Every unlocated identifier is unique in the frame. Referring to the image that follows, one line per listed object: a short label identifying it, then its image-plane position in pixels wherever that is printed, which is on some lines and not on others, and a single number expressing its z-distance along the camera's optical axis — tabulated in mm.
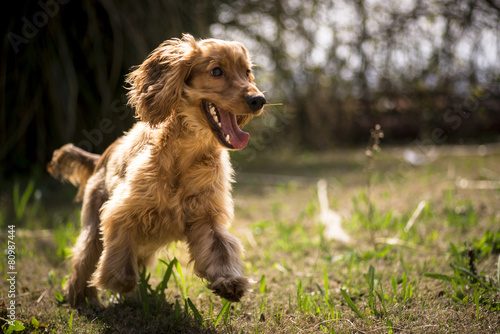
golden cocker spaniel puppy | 2393
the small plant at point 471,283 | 2328
